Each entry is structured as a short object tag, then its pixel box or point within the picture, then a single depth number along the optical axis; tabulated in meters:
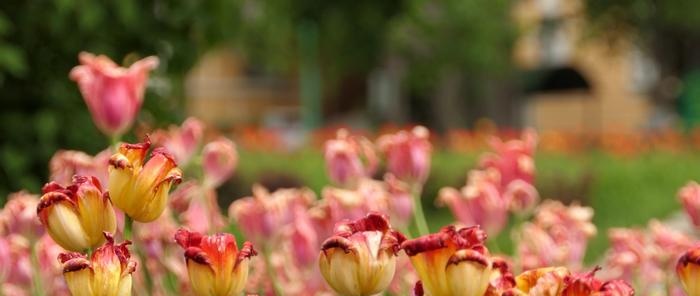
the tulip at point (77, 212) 1.89
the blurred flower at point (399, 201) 2.59
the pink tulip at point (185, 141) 2.67
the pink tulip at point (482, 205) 2.55
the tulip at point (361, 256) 1.84
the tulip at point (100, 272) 1.82
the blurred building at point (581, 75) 36.54
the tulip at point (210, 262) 1.86
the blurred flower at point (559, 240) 2.53
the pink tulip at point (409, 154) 2.57
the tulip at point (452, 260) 1.81
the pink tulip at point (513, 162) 2.63
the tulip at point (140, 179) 1.90
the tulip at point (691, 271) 1.87
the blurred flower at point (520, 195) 2.62
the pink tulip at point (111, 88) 2.39
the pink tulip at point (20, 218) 2.37
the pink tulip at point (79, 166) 2.40
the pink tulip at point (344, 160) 2.54
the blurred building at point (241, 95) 39.19
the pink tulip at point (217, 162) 2.62
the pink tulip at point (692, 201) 2.33
